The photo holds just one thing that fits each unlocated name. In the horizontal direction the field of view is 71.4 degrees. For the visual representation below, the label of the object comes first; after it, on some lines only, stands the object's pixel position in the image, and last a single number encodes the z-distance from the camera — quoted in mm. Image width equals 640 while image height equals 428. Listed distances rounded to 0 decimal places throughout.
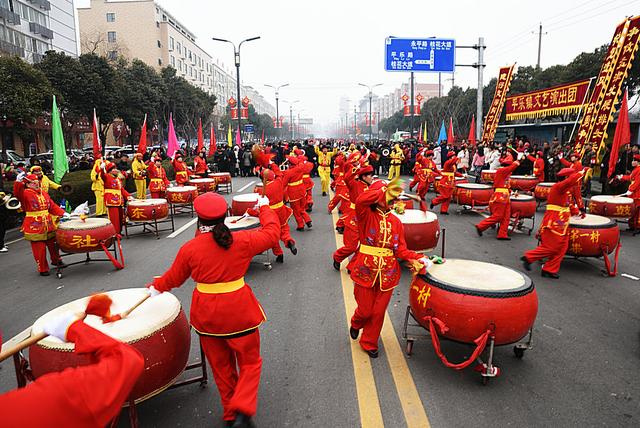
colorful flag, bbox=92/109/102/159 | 9883
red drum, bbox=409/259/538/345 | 3416
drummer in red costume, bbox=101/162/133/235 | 8539
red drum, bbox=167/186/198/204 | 10727
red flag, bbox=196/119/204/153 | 20894
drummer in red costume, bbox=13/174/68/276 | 6562
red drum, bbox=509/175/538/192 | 11914
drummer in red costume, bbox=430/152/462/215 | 11445
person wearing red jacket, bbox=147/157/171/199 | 11367
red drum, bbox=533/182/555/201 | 11448
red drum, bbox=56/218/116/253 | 6430
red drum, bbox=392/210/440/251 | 6199
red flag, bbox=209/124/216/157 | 23109
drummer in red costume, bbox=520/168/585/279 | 6008
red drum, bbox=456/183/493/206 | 10609
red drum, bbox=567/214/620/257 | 6191
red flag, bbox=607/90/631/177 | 11617
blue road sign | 20125
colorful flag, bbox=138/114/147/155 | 12724
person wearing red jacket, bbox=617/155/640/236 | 8853
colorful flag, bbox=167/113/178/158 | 16328
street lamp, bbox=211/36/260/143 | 25797
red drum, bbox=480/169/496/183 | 13438
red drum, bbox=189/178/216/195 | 12961
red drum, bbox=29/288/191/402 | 2785
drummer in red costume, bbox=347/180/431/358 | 3920
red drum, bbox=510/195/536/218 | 8891
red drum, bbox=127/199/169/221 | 8836
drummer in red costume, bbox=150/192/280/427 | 2904
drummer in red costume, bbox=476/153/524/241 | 8422
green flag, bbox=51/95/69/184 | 9242
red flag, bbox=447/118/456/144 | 22484
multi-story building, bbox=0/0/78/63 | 33750
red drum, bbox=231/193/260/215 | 8070
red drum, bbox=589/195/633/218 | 8798
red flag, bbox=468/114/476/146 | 21609
